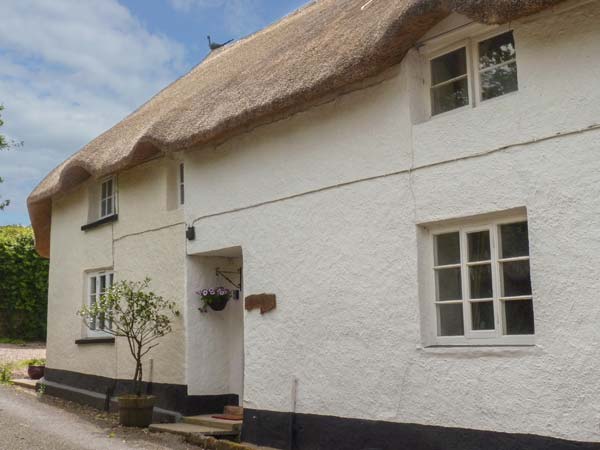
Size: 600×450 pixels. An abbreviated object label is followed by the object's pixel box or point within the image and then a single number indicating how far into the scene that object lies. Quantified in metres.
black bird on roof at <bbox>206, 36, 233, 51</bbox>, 16.50
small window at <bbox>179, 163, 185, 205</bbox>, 10.83
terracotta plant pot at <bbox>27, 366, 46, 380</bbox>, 14.88
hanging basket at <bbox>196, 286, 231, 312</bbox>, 9.98
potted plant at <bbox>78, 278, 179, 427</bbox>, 10.08
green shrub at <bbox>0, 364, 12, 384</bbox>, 14.96
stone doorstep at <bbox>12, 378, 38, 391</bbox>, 14.21
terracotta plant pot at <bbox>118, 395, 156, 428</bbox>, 10.03
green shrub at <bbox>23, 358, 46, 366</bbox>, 15.36
